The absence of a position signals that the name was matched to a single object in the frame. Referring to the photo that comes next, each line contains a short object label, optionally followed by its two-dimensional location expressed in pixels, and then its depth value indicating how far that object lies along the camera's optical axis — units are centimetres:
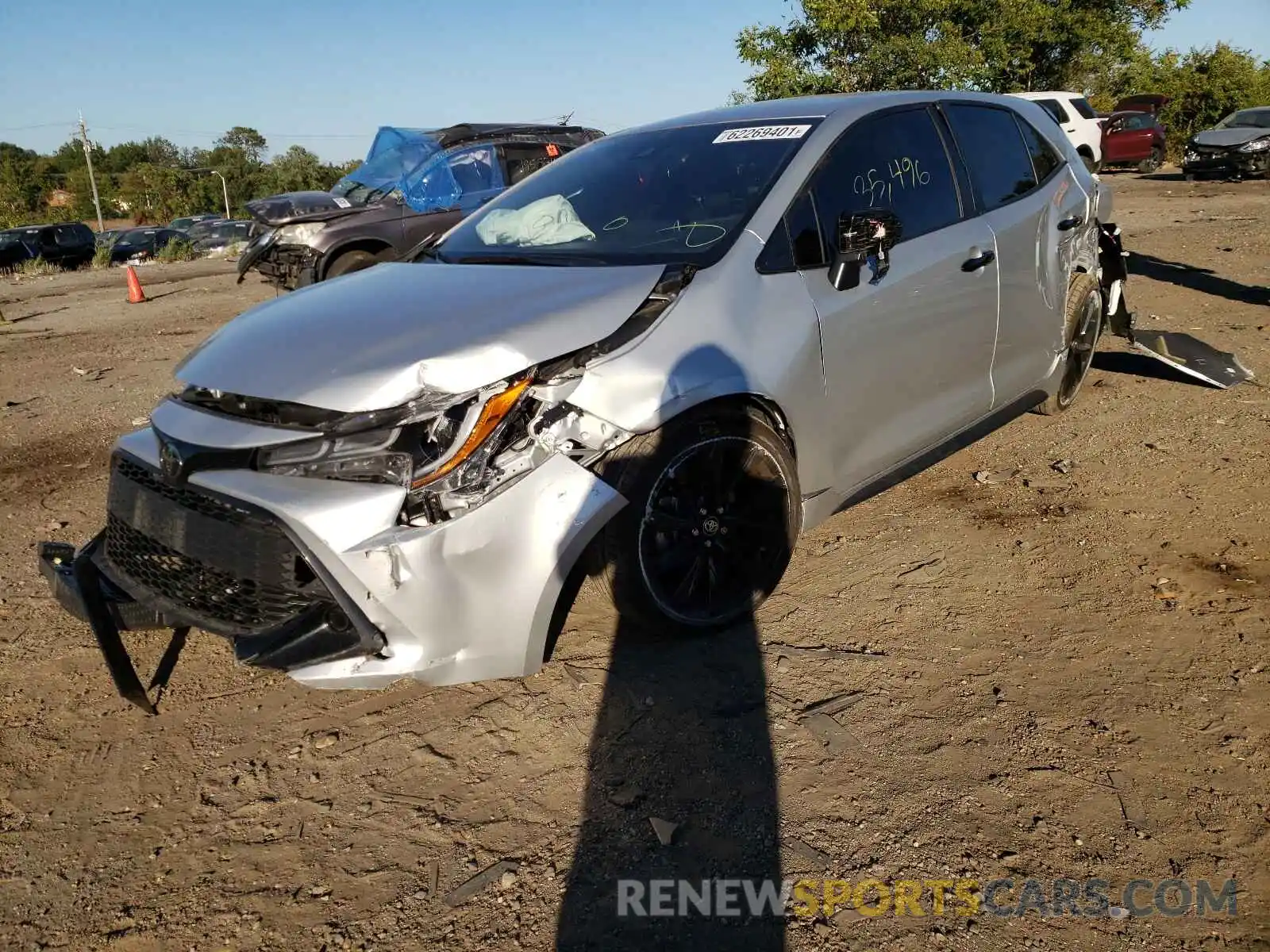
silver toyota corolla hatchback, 246
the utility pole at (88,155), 5442
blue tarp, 1047
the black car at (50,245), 2133
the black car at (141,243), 2342
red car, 2617
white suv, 1745
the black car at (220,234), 2350
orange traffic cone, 1286
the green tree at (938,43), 2752
